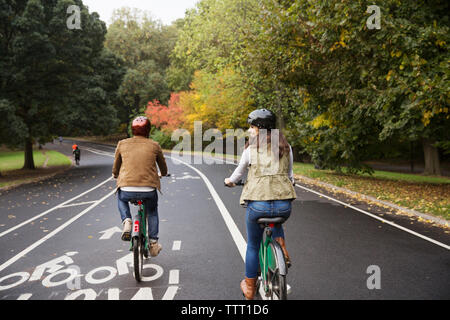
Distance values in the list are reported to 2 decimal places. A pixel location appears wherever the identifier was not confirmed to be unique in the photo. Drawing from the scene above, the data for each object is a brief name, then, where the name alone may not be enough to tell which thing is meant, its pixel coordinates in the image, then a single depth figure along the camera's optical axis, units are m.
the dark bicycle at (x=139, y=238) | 4.76
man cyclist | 5.04
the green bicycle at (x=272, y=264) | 3.52
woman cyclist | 3.71
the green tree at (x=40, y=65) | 19.00
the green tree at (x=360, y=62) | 10.10
